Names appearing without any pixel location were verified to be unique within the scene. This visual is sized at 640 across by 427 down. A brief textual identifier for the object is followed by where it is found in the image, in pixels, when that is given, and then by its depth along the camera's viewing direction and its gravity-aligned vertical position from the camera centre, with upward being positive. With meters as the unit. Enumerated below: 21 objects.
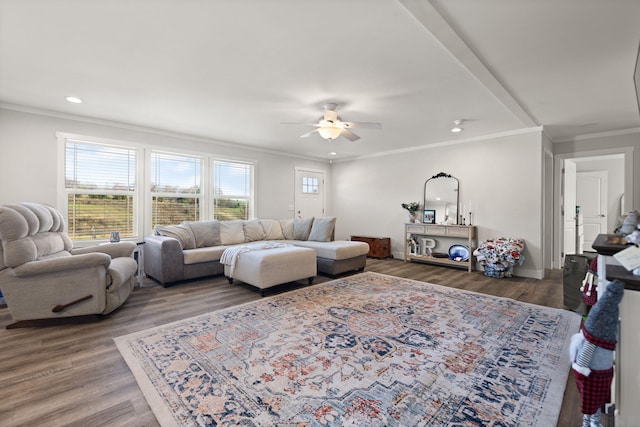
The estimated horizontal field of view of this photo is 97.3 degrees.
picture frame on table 5.78 -0.06
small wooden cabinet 6.32 -0.77
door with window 6.99 +0.49
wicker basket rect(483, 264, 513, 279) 4.52 -0.92
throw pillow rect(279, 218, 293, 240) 5.85 -0.36
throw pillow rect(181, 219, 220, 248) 4.69 -0.36
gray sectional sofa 4.02 -0.55
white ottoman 3.54 -0.73
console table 5.11 -0.49
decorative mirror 5.56 +0.27
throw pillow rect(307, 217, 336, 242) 5.36 -0.34
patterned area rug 1.52 -1.06
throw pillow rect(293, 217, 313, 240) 5.70 -0.33
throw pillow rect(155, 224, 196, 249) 4.37 -0.35
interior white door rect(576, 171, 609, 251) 6.74 +0.32
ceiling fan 3.50 +1.10
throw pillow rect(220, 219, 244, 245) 5.05 -0.38
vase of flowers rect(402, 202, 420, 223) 5.99 +0.08
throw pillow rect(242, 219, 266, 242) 5.40 -0.37
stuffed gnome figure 1.07 -0.54
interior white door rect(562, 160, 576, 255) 5.33 +0.16
